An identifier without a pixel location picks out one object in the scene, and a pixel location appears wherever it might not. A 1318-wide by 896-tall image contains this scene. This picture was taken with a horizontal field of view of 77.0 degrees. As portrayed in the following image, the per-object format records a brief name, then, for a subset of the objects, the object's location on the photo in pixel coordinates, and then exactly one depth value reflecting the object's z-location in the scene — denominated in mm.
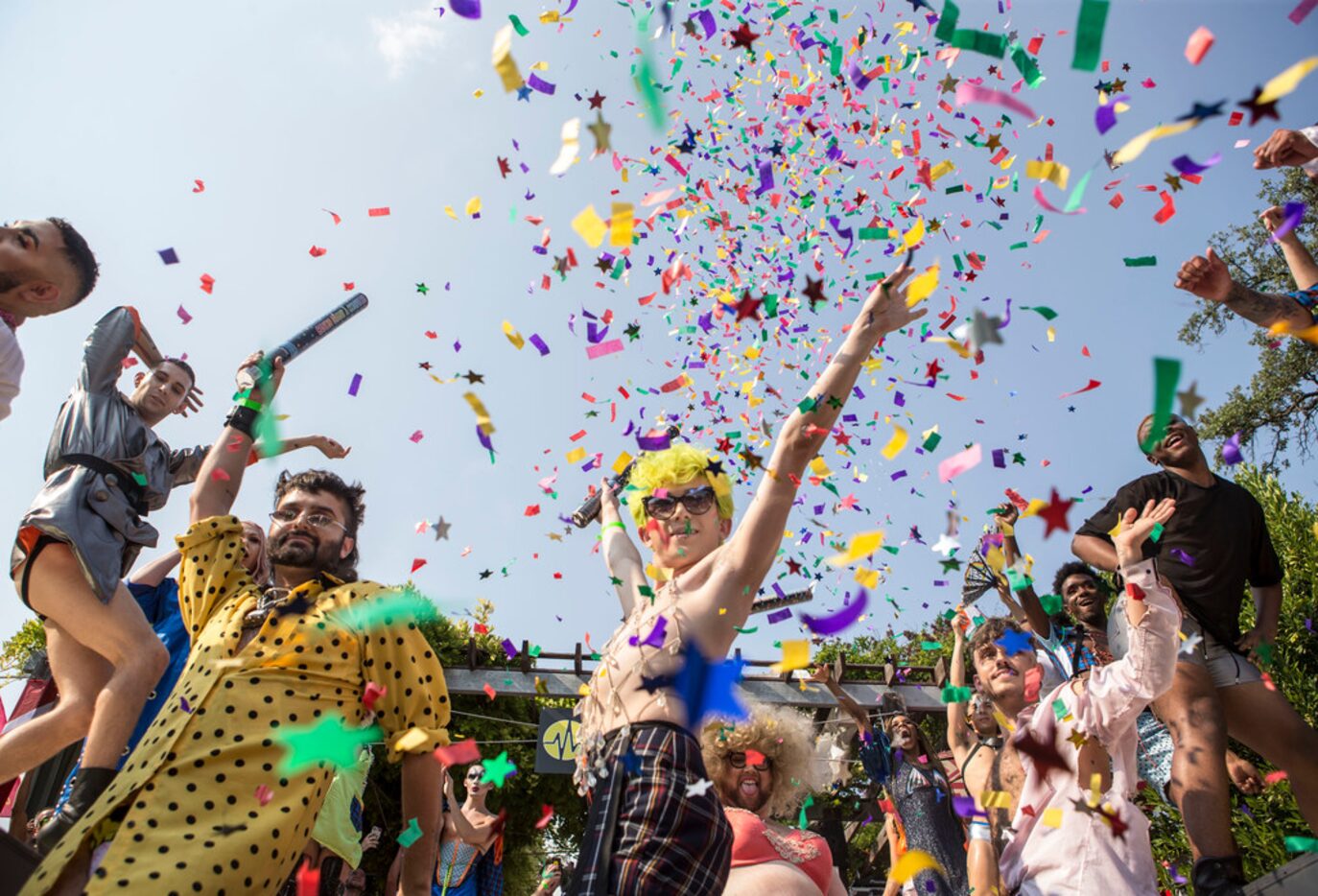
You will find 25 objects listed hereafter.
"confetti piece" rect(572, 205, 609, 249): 2430
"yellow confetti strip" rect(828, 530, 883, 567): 2729
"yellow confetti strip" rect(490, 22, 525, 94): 2744
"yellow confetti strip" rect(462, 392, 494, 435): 3168
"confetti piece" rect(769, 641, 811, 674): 2609
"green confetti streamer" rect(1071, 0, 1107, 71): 2225
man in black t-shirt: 2857
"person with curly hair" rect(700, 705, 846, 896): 2664
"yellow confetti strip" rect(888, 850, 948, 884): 2733
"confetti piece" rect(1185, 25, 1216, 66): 2307
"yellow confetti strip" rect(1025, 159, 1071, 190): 2700
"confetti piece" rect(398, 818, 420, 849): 2098
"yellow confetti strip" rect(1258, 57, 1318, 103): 1929
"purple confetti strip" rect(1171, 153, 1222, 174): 2613
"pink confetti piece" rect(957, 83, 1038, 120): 2672
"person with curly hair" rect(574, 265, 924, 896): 1745
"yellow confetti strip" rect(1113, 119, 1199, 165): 2080
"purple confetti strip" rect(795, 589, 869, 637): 2711
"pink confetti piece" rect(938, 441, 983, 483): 2793
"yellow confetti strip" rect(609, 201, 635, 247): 2549
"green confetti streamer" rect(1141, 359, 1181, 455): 1962
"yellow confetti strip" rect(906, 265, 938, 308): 2227
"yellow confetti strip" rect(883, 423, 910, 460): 3016
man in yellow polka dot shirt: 1700
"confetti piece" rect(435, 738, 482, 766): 2217
